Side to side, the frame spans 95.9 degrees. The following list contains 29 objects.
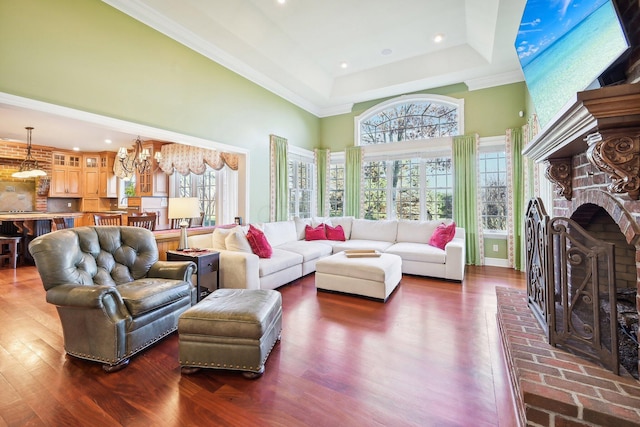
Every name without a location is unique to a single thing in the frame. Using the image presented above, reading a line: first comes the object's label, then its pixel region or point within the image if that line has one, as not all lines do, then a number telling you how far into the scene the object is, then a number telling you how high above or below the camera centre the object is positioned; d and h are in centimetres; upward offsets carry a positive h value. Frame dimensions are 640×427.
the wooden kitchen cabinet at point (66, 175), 728 +110
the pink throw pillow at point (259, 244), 383 -35
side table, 309 -46
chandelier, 498 +106
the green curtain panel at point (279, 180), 536 +72
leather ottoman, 189 -81
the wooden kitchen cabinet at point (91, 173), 776 +120
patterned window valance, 515 +111
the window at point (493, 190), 519 +52
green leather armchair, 199 -56
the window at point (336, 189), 672 +68
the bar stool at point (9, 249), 501 -56
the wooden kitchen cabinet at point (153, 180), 663 +88
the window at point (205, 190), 627 +64
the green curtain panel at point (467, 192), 522 +48
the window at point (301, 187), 618 +69
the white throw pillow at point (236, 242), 367 -31
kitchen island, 536 -19
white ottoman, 334 -69
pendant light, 609 +106
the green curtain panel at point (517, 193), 485 +44
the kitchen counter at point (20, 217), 541 +1
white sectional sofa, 339 -46
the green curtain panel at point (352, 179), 630 +85
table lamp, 327 +10
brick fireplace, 123 -3
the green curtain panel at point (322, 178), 669 +93
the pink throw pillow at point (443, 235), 459 -27
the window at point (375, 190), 624 +62
